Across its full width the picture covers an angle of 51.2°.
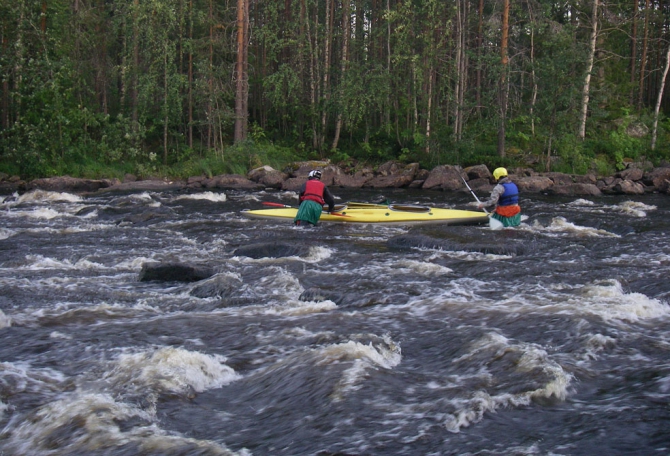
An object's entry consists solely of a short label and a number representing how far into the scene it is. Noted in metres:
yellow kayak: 11.45
